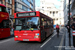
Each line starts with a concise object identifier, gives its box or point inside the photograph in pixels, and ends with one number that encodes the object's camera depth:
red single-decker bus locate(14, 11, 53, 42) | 8.38
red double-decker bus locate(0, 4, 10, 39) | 11.48
